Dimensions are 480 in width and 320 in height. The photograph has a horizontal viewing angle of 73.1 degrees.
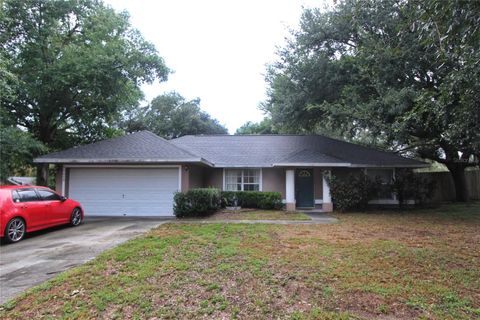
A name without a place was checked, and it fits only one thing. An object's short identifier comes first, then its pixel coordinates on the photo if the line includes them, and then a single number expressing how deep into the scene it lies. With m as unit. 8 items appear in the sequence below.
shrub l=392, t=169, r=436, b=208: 16.17
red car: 8.62
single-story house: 13.84
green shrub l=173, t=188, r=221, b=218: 12.98
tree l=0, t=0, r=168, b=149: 15.61
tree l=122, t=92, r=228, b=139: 38.47
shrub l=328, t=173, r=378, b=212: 14.91
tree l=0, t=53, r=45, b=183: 13.74
